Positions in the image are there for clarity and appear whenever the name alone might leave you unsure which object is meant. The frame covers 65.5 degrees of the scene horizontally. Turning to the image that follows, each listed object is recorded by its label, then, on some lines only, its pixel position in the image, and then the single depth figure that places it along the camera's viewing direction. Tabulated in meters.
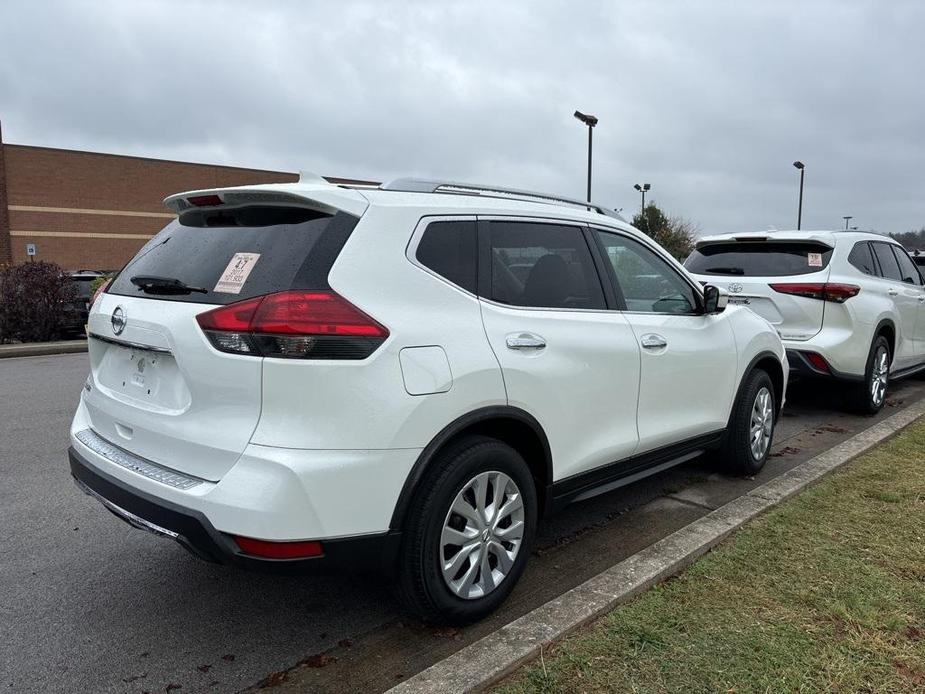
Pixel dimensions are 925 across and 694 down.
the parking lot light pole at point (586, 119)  19.00
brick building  37.84
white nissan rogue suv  2.44
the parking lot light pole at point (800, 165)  33.50
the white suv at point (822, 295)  6.50
